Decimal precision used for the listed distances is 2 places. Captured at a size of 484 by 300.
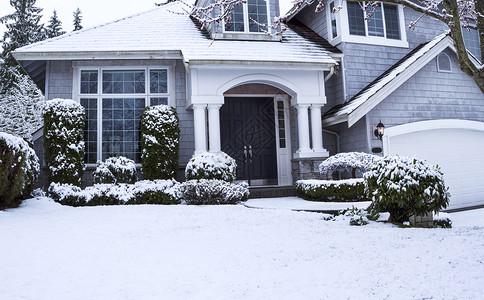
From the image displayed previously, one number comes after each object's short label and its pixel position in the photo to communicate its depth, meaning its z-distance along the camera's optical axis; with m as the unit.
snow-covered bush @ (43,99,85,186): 8.96
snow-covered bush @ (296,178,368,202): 8.77
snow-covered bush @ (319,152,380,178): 9.21
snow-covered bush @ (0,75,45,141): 22.48
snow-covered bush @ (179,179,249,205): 7.86
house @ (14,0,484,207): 10.00
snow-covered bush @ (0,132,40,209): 6.50
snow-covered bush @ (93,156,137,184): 8.79
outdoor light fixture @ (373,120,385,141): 9.98
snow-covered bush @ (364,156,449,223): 5.75
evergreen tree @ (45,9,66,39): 28.44
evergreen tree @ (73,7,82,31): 31.50
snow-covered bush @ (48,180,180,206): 8.05
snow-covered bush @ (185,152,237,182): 8.64
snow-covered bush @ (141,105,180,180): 9.31
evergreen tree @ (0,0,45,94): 24.28
